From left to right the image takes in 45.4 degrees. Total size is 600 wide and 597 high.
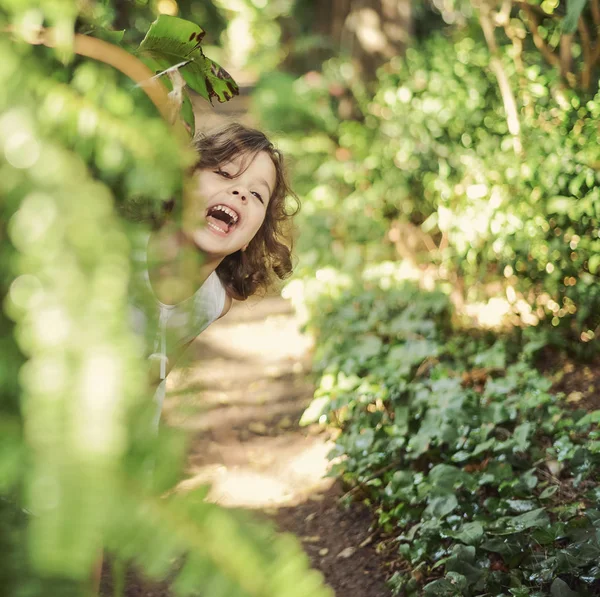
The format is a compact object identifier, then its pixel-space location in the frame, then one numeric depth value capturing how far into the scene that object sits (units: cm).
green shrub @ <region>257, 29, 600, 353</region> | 403
